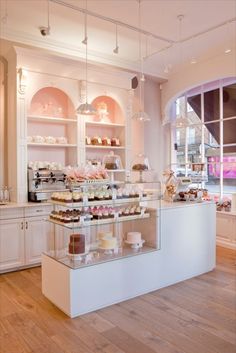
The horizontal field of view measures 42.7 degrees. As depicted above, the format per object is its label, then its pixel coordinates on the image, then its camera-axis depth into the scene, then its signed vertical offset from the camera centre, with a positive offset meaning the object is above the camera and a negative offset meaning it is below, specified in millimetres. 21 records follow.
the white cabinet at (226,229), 5180 -1019
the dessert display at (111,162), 3893 +129
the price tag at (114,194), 3151 -231
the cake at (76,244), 2902 -699
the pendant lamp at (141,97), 4013 +1496
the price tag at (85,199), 2930 -267
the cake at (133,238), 3353 -735
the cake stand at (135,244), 3359 -815
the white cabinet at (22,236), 3961 -872
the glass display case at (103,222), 2914 -511
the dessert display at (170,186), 3943 -189
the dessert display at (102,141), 5195 +548
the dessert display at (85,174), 3088 -21
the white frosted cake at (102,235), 3227 -676
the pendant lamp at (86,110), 3588 +741
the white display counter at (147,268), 2809 -1018
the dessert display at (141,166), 3517 +69
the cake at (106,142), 5328 +535
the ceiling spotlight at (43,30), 4104 +1942
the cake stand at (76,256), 2912 -820
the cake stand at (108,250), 3159 -829
